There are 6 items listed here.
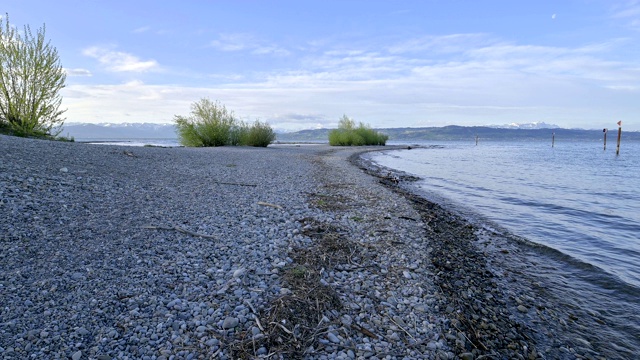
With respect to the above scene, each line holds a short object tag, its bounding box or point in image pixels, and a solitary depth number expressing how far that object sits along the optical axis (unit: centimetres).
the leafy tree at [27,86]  1975
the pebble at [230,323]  394
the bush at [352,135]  7244
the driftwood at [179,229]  669
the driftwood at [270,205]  976
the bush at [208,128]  3769
